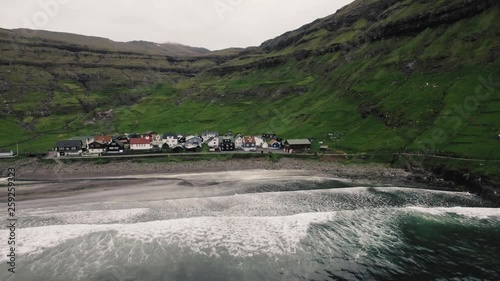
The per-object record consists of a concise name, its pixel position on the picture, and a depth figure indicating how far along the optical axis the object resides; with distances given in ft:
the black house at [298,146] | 418.31
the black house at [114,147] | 417.40
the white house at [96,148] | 415.03
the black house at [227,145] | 439.63
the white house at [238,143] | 457.80
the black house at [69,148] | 403.13
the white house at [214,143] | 440.04
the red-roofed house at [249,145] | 444.14
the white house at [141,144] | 435.90
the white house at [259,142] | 469.57
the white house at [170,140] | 470.60
